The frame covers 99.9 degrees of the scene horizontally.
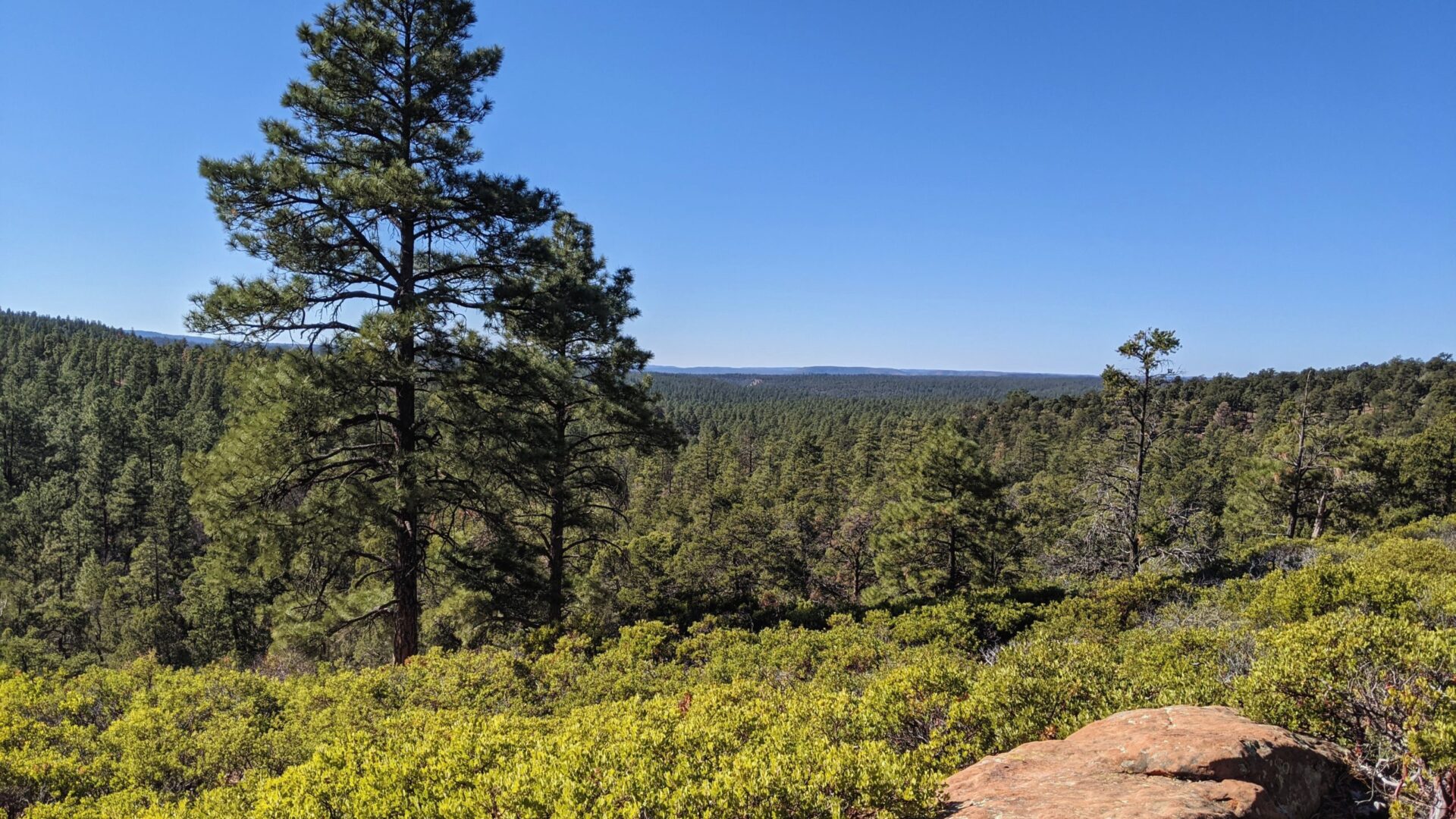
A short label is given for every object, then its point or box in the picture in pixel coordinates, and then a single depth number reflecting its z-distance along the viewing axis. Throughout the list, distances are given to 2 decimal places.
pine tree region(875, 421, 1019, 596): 18.62
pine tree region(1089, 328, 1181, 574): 16.08
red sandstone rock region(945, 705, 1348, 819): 3.40
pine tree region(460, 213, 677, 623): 9.91
